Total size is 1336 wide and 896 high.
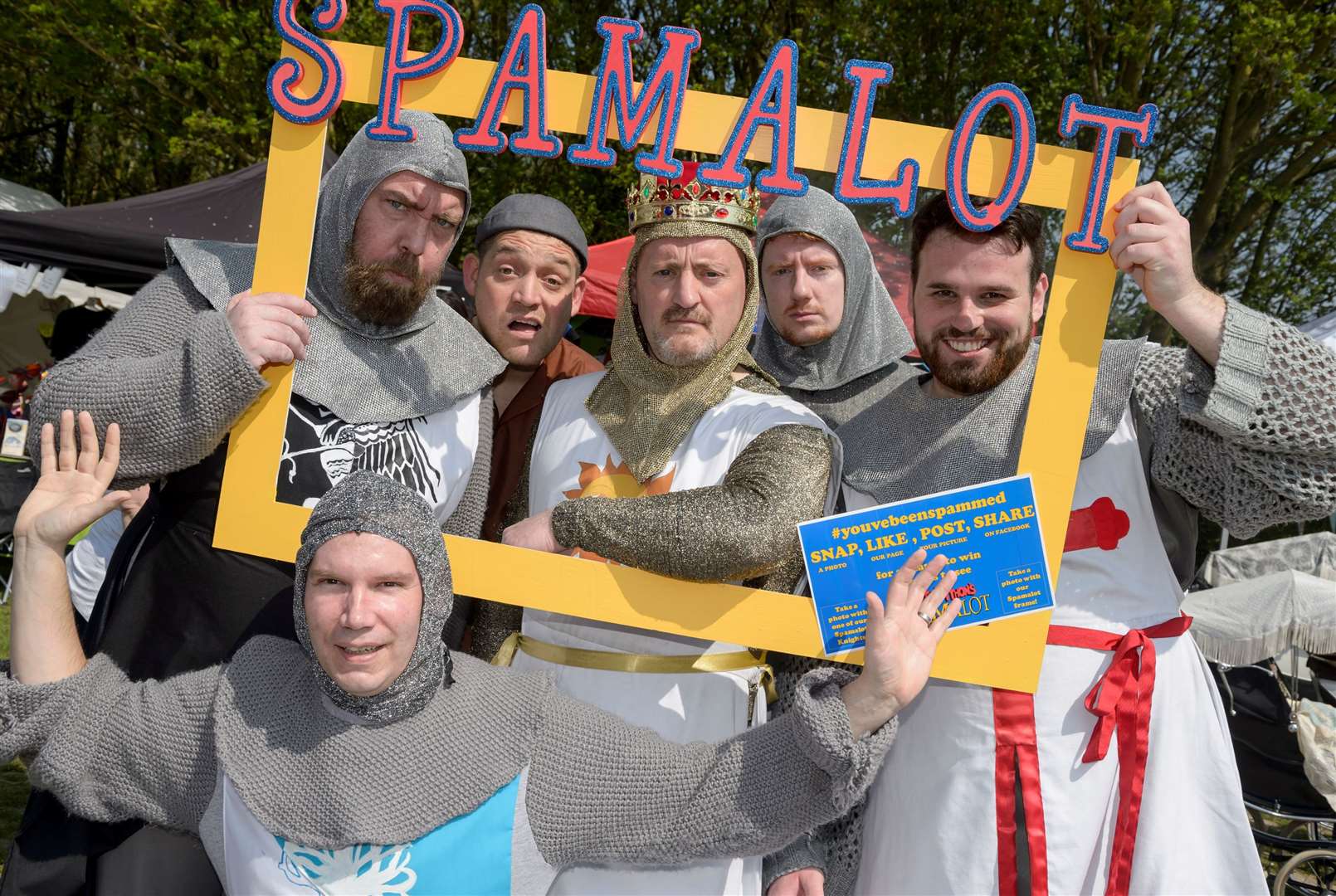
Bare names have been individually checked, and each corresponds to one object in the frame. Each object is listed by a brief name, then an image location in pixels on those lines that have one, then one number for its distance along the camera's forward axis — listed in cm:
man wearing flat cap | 298
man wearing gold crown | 199
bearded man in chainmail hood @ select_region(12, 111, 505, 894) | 205
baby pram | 432
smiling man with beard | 211
